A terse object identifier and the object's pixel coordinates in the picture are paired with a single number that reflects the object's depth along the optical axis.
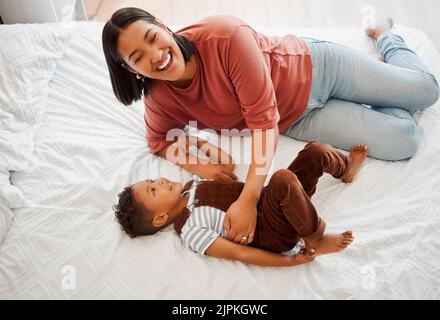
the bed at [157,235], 0.97
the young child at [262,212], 0.98
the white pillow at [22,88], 1.15
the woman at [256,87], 0.97
